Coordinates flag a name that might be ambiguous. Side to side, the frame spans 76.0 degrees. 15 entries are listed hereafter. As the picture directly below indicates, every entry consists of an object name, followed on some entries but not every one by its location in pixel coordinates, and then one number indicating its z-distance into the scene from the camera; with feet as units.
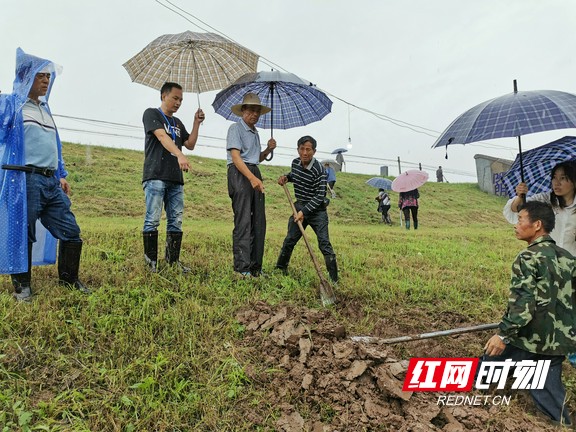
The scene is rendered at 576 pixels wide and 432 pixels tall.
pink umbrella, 38.38
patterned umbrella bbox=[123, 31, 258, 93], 13.92
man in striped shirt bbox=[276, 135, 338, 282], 14.88
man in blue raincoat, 10.20
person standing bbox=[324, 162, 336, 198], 52.26
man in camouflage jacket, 8.04
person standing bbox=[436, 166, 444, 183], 111.69
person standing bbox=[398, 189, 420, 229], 40.34
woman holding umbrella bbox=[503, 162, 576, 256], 10.41
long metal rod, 10.05
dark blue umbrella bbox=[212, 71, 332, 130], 15.47
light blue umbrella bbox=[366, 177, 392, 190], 50.50
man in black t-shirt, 13.12
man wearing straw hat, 14.02
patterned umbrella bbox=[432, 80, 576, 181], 9.92
